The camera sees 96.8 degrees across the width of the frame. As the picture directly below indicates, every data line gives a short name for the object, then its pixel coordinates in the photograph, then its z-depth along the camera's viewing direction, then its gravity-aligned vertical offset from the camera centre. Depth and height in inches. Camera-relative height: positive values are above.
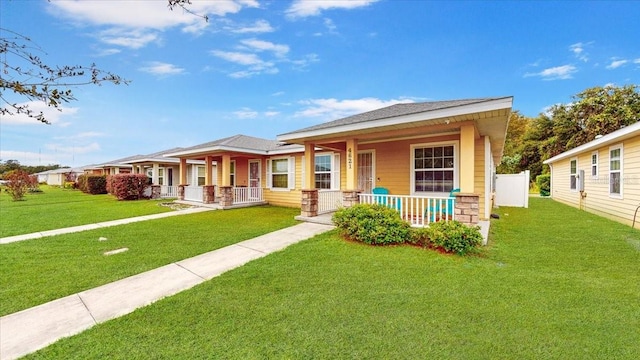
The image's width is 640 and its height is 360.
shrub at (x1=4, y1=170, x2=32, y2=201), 690.2 -12.2
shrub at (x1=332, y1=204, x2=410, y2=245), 238.4 -39.4
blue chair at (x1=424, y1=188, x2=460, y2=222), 252.7 -27.7
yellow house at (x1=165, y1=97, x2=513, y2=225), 242.1 +28.0
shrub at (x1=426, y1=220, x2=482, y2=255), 209.6 -43.7
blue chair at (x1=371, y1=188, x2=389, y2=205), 306.0 -19.2
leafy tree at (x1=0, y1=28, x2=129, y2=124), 64.1 +24.8
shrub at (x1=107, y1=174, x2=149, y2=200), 670.5 -14.6
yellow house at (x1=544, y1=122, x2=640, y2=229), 318.3 +4.3
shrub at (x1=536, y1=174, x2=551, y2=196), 932.0 -16.6
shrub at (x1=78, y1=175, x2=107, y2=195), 872.9 -12.9
